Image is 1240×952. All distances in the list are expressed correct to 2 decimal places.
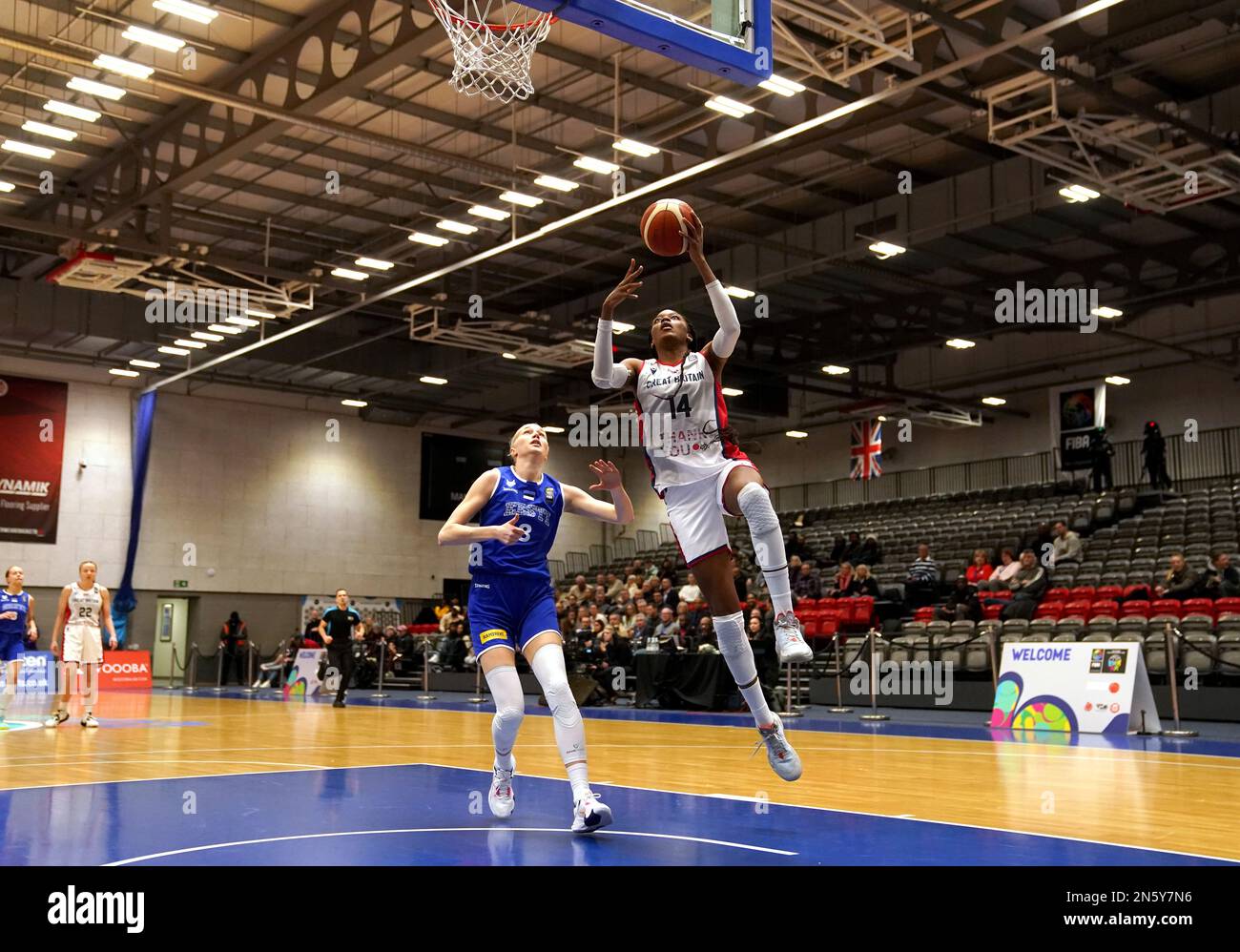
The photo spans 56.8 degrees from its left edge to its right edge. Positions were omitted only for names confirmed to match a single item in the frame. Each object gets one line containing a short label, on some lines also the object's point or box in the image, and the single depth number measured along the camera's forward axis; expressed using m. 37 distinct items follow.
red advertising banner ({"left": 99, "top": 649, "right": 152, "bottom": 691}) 27.80
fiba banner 27.58
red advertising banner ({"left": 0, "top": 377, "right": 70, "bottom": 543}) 29.34
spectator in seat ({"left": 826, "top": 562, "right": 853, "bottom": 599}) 21.44
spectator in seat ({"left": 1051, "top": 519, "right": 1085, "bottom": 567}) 20.78
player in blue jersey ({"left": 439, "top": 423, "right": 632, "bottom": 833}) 5.98
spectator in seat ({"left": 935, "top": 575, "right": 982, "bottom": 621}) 18.75
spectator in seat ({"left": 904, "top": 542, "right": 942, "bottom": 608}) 21.41
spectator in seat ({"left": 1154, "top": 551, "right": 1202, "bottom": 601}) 16.86
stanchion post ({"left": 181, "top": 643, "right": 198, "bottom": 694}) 27.66
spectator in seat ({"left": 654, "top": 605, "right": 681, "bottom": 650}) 19.64
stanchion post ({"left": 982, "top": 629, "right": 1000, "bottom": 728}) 16.09
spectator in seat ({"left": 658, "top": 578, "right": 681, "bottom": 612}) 22.67
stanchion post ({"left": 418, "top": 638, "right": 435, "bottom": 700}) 22.97
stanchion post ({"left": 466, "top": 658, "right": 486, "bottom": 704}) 21.62
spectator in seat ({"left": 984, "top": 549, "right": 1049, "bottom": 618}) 18.03
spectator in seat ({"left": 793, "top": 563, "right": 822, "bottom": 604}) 21.03
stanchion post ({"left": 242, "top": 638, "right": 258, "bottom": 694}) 27.42
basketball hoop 9.44
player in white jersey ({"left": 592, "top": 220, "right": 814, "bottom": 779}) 6.20
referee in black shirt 18.86
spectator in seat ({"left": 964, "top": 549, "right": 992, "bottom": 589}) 20.68
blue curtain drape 30.86
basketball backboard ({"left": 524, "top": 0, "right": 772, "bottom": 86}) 7.00
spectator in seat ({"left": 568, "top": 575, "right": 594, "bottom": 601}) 27.72
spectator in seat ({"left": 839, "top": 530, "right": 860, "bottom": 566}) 25.58
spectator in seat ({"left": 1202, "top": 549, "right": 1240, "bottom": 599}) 16.44
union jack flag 33.25
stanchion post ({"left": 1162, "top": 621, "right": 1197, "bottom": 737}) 12.70
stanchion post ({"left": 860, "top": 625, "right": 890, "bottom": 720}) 15.90
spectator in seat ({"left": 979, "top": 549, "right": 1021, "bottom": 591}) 19.81
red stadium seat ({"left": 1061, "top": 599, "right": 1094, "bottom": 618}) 17.53
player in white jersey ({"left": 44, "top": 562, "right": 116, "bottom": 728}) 13.80
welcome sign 12.91
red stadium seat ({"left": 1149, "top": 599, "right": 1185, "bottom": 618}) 16.47
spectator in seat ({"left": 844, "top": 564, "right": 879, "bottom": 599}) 20.88
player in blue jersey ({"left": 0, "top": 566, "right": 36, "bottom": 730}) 13.73
